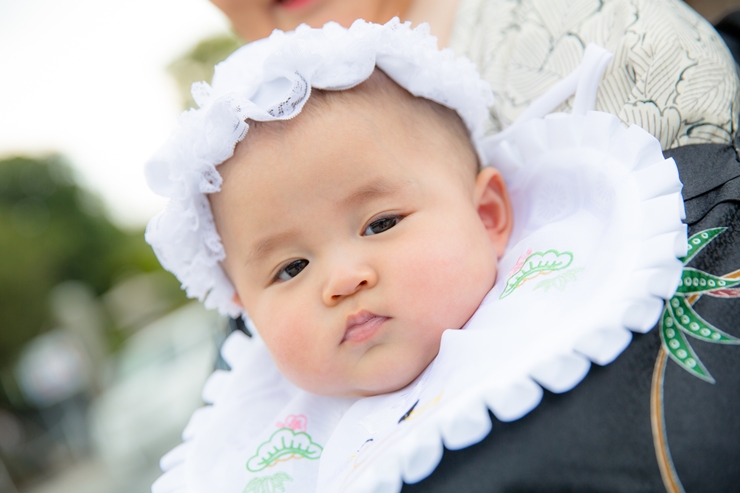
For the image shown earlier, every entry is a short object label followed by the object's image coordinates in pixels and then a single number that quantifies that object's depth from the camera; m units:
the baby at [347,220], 0.51
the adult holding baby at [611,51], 0.51
